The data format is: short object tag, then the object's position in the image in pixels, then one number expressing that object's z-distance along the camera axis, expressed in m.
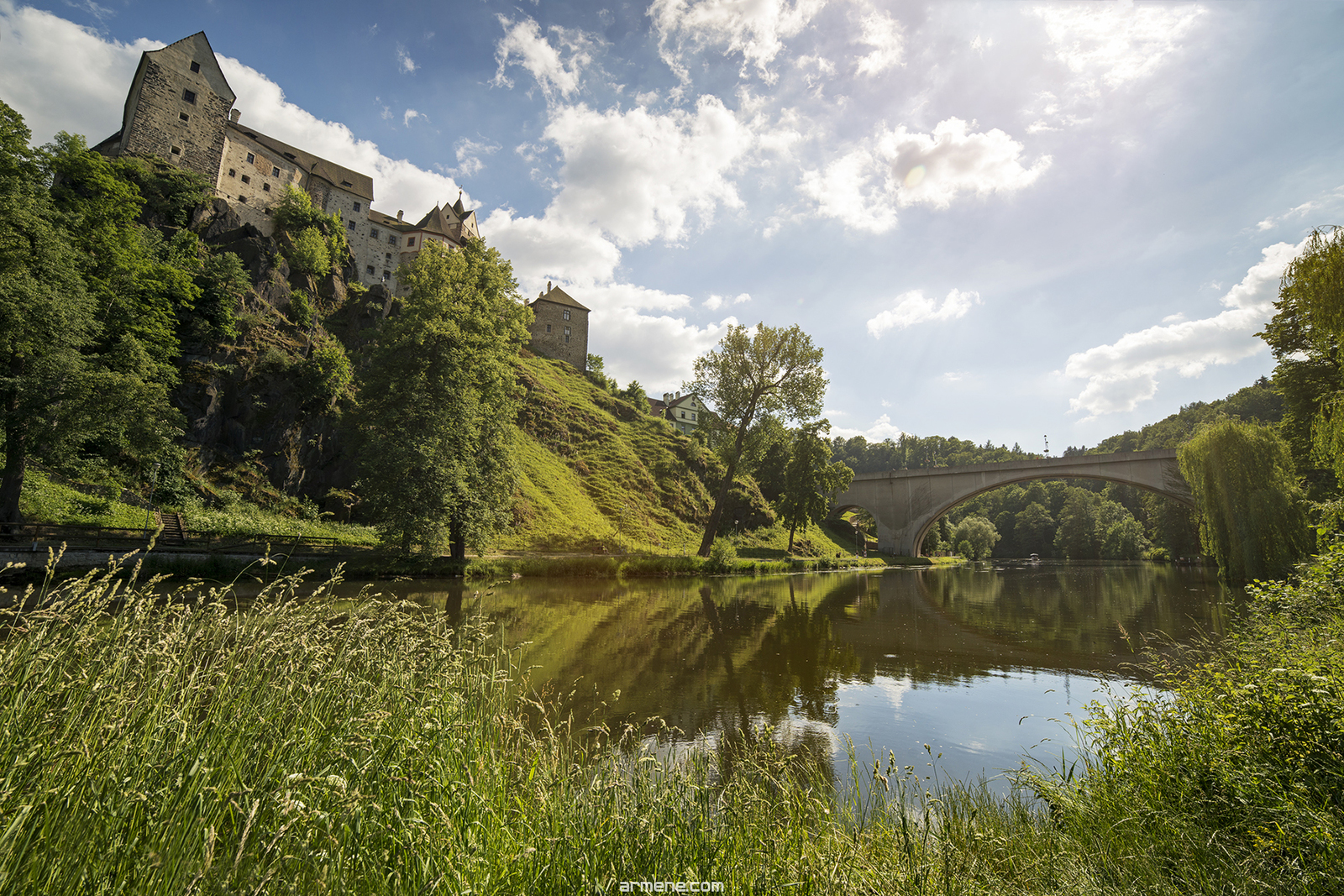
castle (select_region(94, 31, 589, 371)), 45.91
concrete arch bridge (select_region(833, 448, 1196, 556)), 48.84
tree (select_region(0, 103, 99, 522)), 19.62
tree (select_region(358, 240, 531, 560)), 22.22
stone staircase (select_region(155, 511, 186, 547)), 20.81
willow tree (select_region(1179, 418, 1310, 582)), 23.89
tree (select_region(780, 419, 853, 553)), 45.16
